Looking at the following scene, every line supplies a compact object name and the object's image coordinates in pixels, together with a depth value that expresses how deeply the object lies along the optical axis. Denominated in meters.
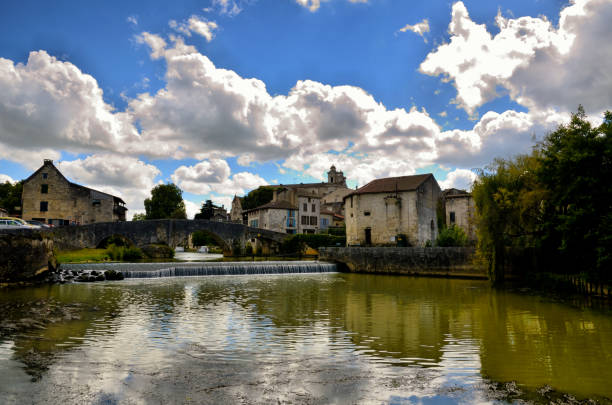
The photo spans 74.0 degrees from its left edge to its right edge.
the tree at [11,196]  49.65
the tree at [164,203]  62.05
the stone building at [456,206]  43.31
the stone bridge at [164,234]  36.28
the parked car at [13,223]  24.71
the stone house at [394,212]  35.53
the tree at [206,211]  80.22
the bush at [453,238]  28.34
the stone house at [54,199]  43.88
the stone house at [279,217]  53.66
